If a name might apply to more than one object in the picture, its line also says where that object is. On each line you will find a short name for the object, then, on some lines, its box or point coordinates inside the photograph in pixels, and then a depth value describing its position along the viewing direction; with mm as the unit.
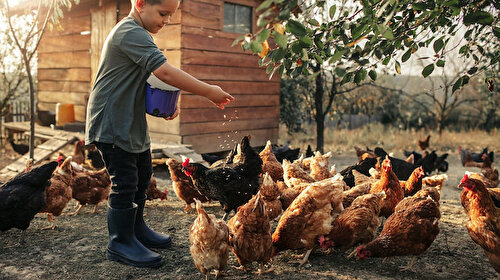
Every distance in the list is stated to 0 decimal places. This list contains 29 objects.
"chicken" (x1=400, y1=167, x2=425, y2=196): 4344
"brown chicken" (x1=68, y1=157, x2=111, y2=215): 4703
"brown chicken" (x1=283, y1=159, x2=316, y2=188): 4480
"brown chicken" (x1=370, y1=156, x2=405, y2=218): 4074
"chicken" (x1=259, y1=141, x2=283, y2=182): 5176
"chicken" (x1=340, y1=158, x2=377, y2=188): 5162
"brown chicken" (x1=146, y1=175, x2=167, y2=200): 5109
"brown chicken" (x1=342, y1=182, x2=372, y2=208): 4027
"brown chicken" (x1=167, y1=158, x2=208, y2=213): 4902
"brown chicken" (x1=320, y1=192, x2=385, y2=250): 3395
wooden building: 7473
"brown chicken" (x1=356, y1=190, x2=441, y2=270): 3223
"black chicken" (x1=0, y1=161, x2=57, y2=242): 3611
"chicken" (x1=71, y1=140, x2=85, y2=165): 7412
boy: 2770
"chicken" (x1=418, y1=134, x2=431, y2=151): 10393
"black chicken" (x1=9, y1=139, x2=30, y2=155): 8688
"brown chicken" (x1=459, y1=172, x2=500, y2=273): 3045
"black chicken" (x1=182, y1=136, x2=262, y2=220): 4191
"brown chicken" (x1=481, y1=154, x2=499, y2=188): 6609
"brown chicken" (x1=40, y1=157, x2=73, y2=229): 4116
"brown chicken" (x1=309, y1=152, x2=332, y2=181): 4812
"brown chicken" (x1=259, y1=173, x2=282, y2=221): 3949
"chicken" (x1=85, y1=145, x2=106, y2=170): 6945
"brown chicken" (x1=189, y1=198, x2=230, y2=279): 2930
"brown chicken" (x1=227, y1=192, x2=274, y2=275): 3064
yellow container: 9135
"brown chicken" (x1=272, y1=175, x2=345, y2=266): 3318
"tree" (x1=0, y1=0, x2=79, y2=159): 6461
